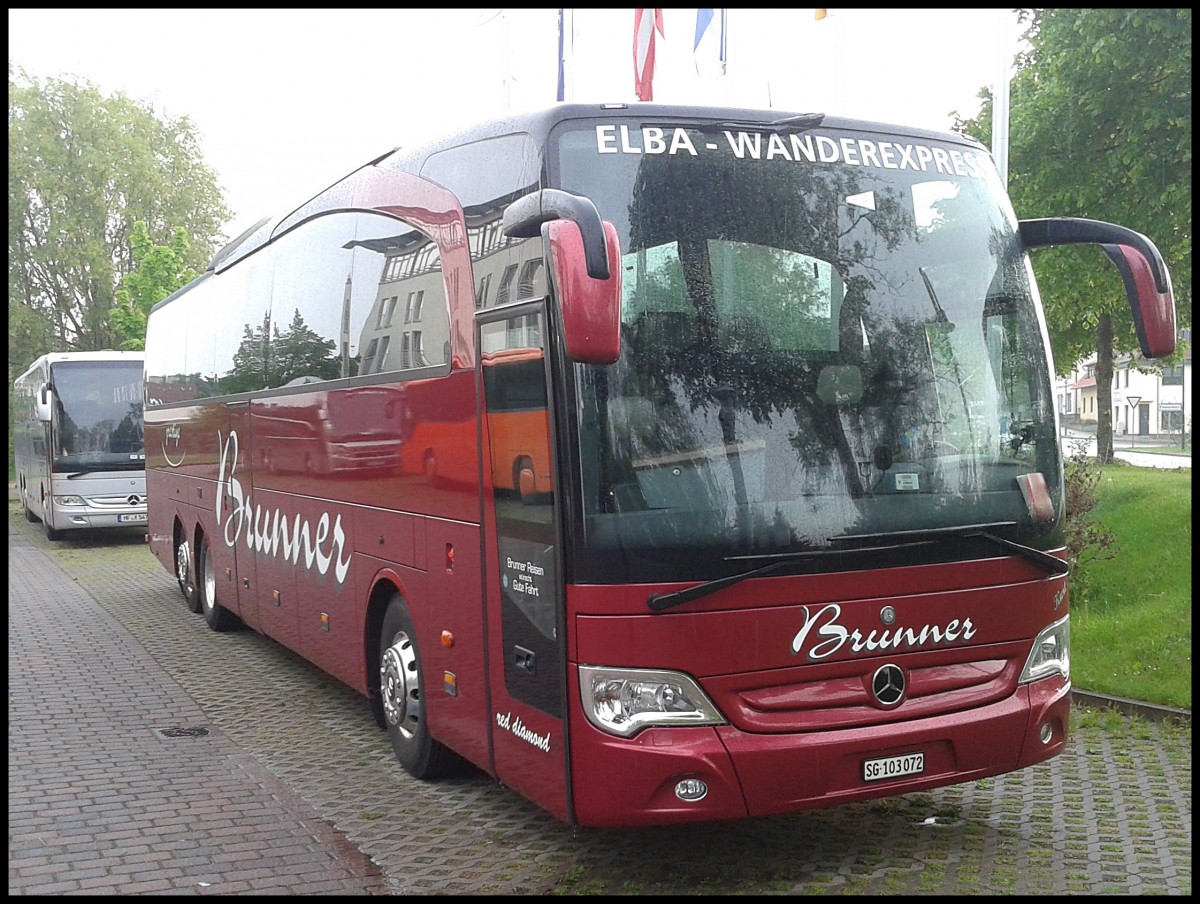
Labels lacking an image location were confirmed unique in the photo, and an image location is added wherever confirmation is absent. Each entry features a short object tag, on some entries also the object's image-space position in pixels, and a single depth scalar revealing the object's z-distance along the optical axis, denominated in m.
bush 11.27
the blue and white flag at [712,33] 17.98
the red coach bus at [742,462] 4.99
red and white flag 18.25
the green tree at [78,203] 45.94
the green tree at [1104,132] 15.20
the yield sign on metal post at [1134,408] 61.97
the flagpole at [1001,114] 11.08
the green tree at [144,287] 36.06
